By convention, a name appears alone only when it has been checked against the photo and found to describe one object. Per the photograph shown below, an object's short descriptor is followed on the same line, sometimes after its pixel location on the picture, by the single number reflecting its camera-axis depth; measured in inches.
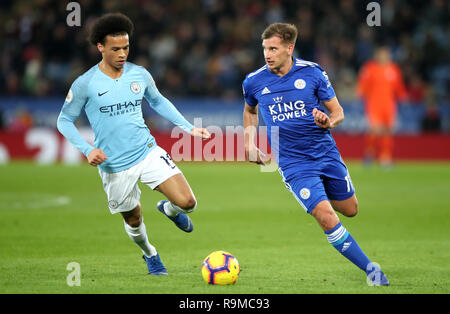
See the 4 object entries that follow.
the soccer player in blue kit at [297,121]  538.3
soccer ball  509.0
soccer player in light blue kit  535.8
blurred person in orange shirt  1455.5
